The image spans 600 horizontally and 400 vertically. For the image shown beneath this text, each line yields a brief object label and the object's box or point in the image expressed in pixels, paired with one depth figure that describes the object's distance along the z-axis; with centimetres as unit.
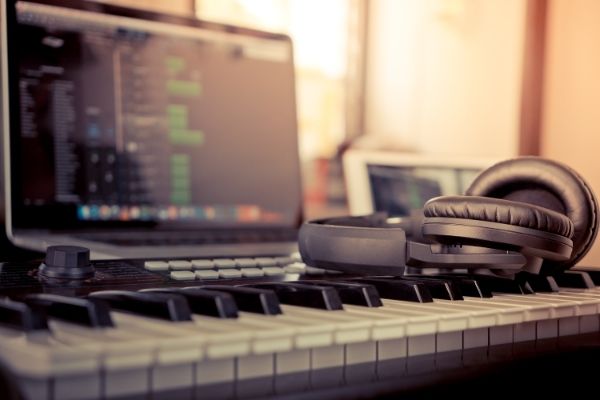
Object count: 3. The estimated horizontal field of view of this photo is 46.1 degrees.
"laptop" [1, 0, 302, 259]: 90
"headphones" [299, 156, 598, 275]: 61
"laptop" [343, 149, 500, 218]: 130
